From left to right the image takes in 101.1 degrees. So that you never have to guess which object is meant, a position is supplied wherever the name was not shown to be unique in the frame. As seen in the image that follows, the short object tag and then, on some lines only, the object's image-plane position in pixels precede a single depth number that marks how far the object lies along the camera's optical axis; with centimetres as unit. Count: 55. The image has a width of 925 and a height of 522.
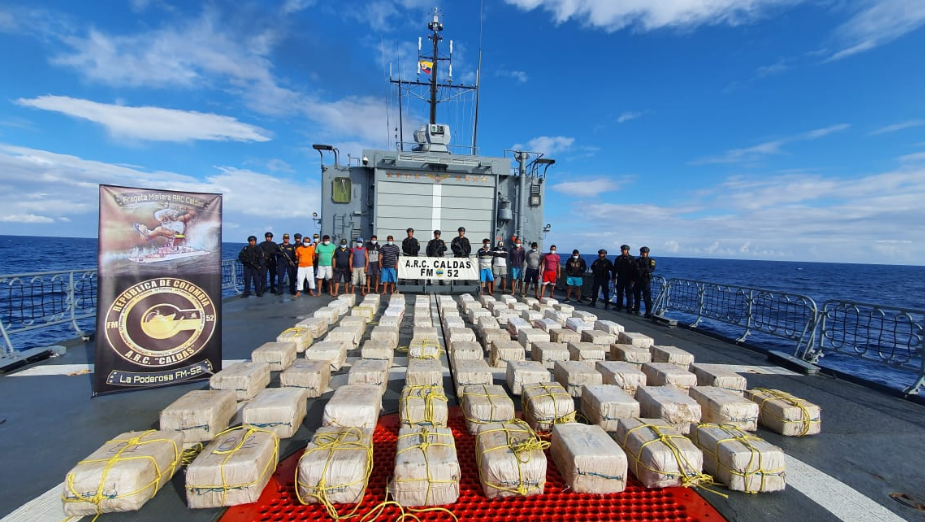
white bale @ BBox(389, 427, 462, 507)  261
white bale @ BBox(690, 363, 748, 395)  443
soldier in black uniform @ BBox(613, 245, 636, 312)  1041
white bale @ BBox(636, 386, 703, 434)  356
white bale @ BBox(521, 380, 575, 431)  358
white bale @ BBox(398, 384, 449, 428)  326
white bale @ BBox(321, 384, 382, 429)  331
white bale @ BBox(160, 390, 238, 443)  330
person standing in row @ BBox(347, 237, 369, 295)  1167
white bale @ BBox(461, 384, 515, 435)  346
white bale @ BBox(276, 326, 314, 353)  568
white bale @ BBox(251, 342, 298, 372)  498
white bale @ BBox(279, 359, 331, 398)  423
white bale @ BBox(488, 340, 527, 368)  520
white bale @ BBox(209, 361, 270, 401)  403
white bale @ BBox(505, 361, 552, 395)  425
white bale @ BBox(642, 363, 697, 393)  430
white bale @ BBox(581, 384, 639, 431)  358
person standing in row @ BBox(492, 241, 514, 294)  1247
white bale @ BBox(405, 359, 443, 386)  409
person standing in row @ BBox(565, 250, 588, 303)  1189
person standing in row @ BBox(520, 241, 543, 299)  1200
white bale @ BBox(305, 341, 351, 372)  500
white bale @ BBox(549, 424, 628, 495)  277
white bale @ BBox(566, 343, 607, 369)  536
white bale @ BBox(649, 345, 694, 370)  515
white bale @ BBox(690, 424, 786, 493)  288
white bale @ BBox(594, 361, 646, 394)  429
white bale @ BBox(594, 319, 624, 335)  648
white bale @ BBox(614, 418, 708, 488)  286
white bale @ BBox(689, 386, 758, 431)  368
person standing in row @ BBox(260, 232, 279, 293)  1146
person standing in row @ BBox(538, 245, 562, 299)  1159
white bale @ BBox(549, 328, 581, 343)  618
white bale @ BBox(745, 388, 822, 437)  379
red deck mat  260
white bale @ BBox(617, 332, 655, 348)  581
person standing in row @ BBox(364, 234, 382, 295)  1197
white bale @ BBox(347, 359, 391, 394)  416
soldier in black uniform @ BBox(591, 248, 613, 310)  1106
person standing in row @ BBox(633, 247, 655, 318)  998
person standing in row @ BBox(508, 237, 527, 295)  1205
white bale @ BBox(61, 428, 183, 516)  250
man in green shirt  1166
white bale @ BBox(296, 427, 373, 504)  261
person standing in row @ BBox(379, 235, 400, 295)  1159
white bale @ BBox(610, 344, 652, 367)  543
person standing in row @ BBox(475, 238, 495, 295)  1222
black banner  425
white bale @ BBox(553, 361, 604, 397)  434
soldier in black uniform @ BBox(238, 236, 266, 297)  1094
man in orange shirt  1141
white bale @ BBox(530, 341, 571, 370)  520
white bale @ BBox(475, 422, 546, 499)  273
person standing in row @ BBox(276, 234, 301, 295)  1182
